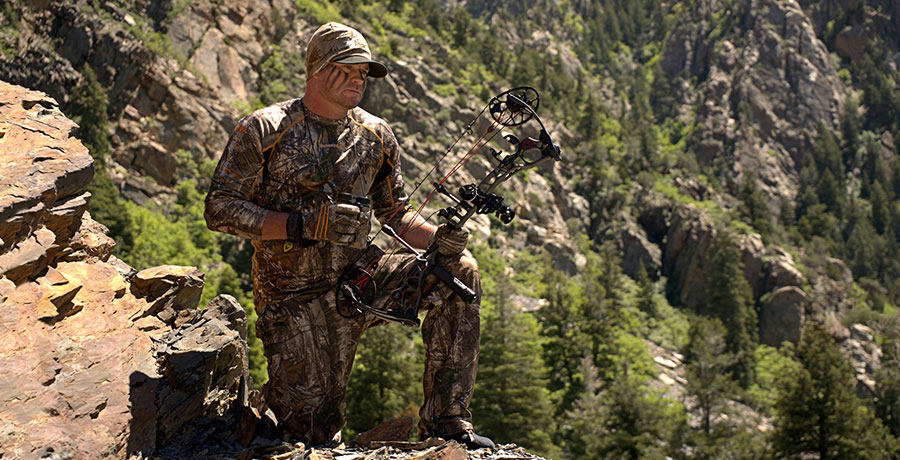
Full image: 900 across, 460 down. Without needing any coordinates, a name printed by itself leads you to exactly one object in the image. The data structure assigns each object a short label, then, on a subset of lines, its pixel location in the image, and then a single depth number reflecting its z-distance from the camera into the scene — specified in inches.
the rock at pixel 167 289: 264.7
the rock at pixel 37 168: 212.2
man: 218.7
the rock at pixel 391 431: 250.5
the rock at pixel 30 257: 204.7
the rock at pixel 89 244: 249.0
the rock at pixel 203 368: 224.1
